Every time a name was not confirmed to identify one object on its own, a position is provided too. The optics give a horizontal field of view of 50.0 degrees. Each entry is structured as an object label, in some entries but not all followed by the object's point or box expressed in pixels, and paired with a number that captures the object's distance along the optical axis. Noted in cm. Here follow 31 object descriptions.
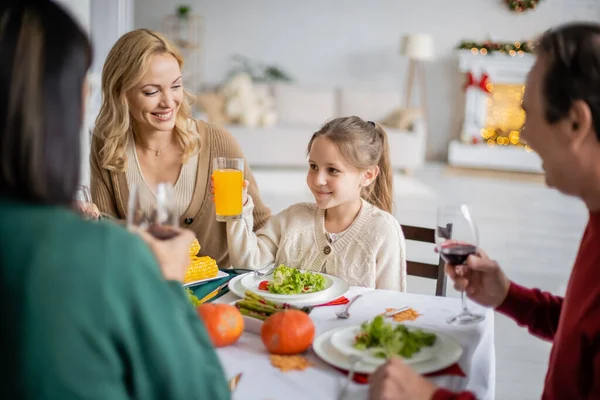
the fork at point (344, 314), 153
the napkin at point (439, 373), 118
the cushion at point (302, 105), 884
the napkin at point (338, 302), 162
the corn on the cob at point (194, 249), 181
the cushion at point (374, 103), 884
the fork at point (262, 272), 180
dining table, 116
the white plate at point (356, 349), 122
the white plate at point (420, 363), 120
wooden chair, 220
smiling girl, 204
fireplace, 904
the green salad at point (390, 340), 124
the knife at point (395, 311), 155
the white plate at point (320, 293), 160
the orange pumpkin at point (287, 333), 127
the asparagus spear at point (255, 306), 146
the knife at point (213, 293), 163
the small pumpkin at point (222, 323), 130
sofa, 816
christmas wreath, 914
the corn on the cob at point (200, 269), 174
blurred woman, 76
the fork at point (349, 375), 114
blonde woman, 223
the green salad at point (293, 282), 163
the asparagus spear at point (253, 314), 144
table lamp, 879
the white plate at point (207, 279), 172
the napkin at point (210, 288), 167
